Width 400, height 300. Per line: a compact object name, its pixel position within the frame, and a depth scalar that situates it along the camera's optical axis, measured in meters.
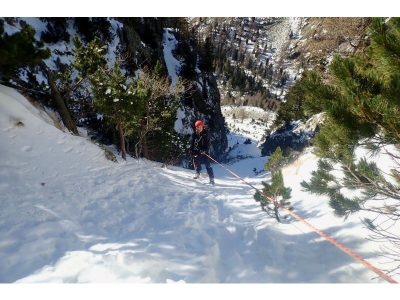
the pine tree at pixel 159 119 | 18.75
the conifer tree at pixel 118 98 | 14.23
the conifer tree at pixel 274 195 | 7.80
